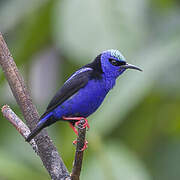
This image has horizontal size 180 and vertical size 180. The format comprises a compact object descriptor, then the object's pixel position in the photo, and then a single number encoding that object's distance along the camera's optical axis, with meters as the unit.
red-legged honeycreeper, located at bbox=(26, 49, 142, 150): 5.81
